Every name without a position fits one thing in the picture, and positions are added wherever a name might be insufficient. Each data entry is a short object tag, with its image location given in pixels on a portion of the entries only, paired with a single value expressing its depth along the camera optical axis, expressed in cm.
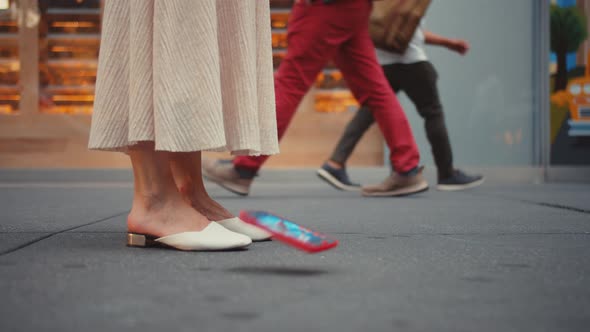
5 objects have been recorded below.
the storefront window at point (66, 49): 614
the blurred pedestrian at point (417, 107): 382
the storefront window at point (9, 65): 607
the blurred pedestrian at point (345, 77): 318
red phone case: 123
